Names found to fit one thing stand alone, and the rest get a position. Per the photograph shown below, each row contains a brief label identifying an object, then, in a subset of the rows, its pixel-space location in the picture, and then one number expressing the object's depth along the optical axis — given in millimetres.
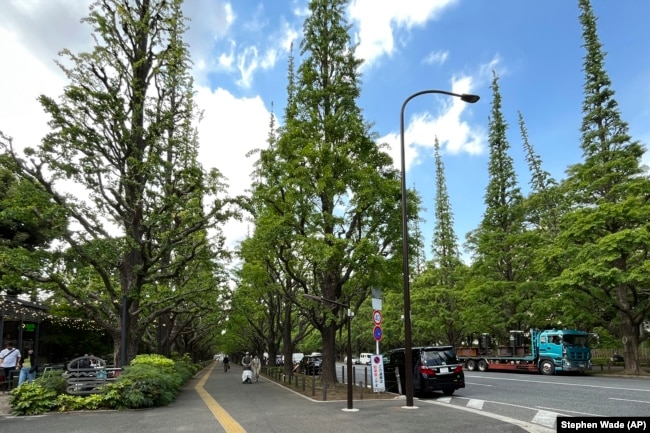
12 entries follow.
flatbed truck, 26211
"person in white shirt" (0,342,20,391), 16766
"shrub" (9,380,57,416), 11679
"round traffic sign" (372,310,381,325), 13422
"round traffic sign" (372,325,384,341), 13345
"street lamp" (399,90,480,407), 12547
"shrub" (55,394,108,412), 12227
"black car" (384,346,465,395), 15703
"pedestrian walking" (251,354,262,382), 25516
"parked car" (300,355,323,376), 32375
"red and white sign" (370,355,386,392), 14867
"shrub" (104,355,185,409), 12648
